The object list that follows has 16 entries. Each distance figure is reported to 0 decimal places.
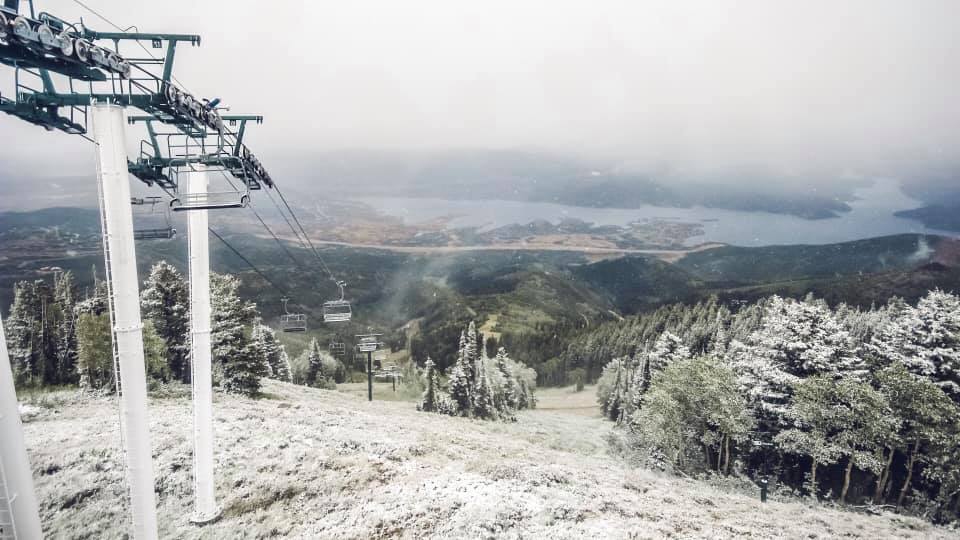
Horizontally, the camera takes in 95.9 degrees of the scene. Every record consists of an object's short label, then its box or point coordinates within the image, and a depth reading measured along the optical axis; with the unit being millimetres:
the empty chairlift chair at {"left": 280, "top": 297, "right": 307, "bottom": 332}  26759
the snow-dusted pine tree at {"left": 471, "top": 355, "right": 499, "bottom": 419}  62891
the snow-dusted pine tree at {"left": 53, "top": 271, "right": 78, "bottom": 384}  50469
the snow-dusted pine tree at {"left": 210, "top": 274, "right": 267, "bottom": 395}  40469
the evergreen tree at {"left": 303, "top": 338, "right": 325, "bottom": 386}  89438
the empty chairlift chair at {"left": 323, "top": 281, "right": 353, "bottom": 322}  26219
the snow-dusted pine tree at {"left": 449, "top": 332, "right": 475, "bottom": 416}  63969
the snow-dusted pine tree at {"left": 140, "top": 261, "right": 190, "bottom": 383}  43750
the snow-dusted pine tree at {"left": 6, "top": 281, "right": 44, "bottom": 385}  49719
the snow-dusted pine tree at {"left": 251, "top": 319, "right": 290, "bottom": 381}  65256
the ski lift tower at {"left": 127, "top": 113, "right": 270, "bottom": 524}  11932
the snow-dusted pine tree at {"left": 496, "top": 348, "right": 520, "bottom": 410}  72444
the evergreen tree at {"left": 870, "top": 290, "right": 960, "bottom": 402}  30562
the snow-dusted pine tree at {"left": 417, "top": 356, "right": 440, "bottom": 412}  65750
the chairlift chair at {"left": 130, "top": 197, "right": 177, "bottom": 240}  11328
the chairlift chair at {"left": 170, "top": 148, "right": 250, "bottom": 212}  10938
